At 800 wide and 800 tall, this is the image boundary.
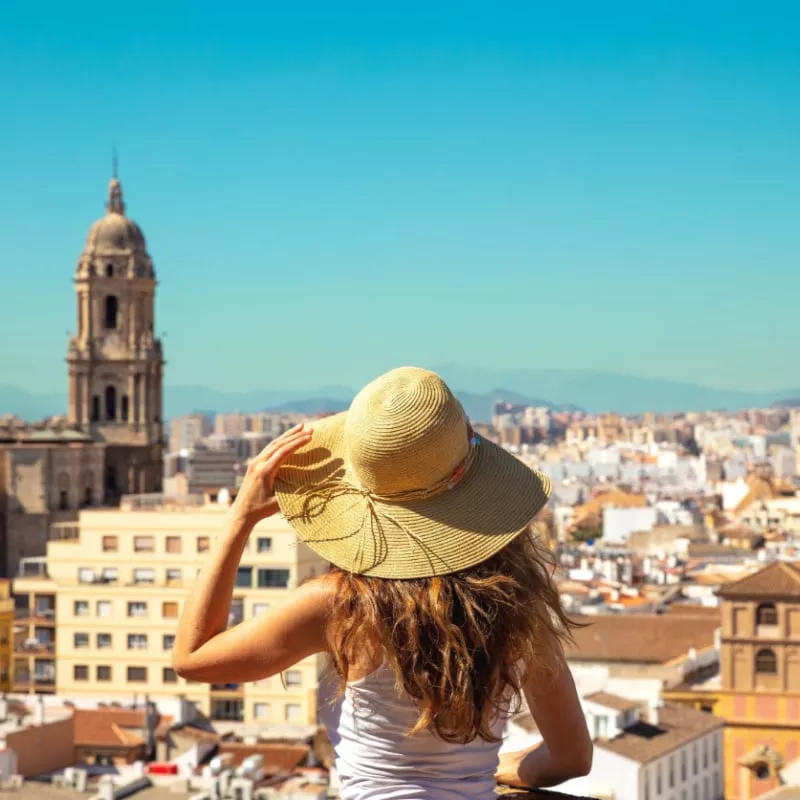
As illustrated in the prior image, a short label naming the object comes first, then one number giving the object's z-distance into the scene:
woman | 3.10
